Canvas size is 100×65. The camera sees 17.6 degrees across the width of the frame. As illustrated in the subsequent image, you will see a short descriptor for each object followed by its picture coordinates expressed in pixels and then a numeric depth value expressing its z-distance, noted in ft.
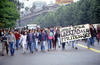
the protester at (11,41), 66.95
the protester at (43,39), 73.20
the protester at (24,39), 71.92
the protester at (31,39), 71.26
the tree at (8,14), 178.81
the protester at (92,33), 74.57
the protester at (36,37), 75.02
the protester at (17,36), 86.66
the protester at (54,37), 76.92
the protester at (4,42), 68.49
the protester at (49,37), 74.64
